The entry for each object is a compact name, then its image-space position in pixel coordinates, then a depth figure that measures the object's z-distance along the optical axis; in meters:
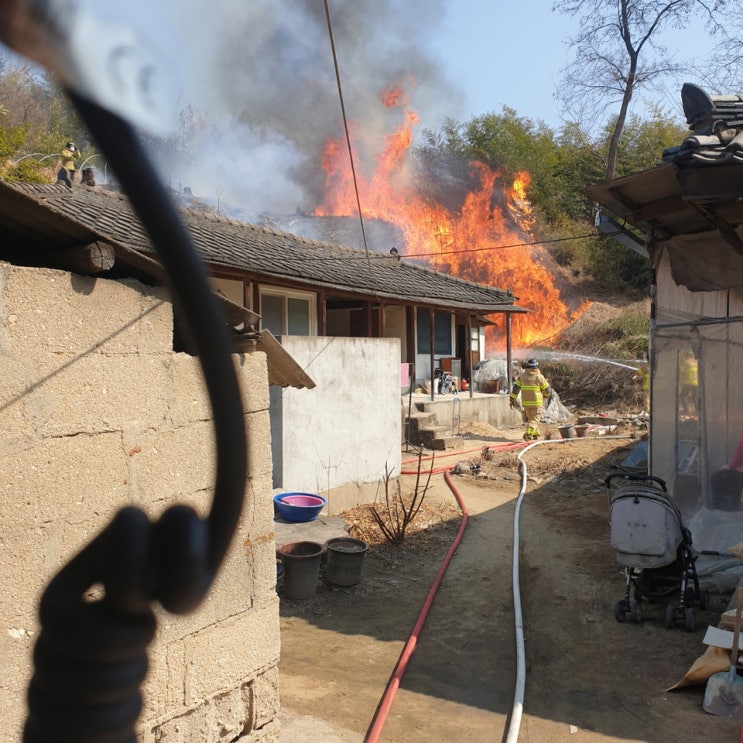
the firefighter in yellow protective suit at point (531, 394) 16.23
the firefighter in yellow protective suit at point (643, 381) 20.08
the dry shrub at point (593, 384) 21.83
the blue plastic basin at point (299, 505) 7.63
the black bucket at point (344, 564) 6.76
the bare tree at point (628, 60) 22.61
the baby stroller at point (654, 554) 5.48
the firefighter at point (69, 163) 13.71
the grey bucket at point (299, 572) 6.45
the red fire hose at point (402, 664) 4.08
